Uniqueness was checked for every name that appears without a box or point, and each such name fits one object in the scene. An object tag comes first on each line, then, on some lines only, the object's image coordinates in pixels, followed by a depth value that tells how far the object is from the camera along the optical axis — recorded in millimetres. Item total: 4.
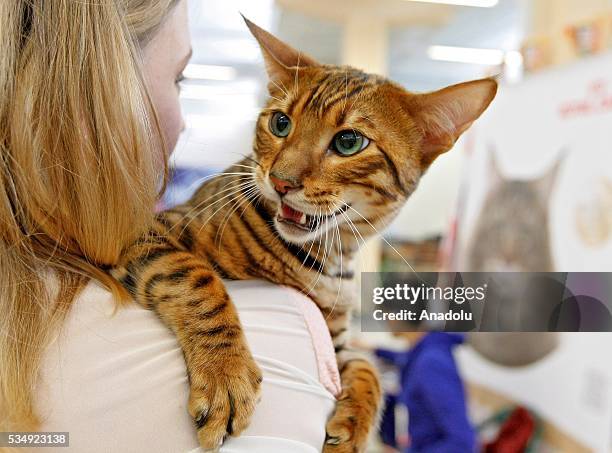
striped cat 664
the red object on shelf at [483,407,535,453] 1357
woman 563
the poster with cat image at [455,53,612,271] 1167
